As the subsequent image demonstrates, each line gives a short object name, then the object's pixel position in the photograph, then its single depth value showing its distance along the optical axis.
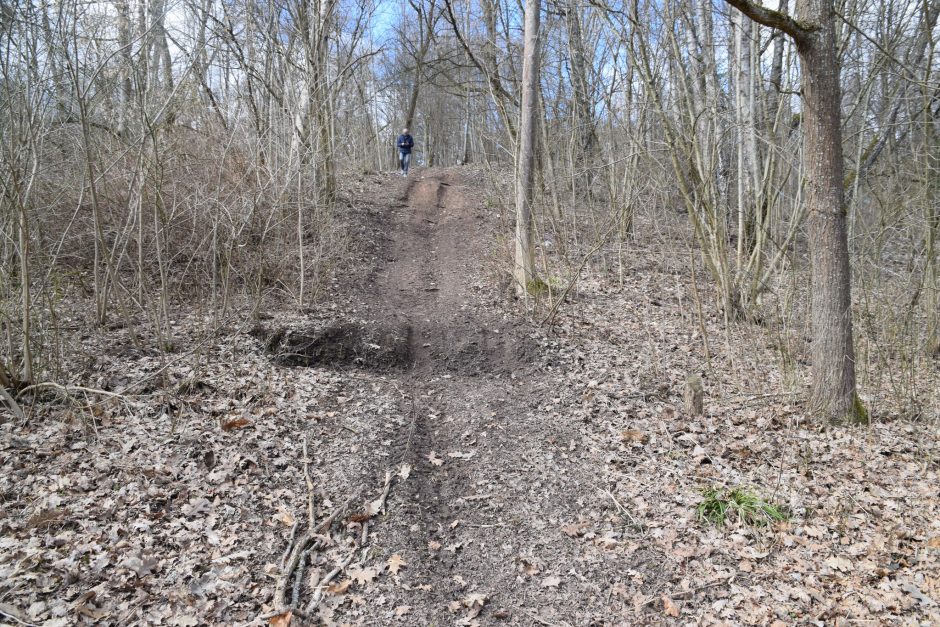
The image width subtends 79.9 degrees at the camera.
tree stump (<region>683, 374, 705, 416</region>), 6.10
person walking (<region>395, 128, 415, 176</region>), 18.91
